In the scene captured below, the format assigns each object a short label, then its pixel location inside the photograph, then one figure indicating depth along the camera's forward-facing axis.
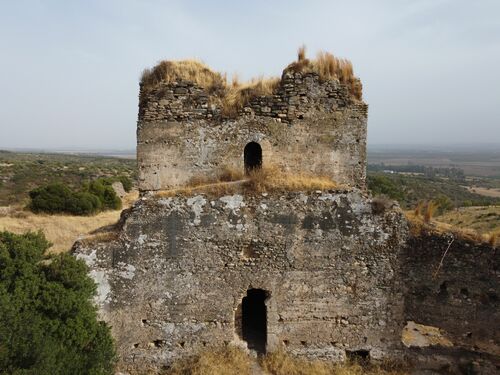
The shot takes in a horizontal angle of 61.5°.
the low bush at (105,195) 24.45
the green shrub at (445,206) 34.12
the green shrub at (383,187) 32.12
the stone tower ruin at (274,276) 8.20
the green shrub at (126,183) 33.47
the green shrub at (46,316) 6.16
